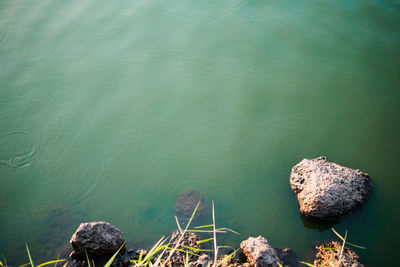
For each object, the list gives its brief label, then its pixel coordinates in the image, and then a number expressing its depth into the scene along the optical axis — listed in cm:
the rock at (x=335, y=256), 198
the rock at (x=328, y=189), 220
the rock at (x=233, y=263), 200
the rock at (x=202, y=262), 197
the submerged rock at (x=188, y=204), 243
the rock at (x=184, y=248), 200
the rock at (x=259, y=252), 193
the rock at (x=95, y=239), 198
